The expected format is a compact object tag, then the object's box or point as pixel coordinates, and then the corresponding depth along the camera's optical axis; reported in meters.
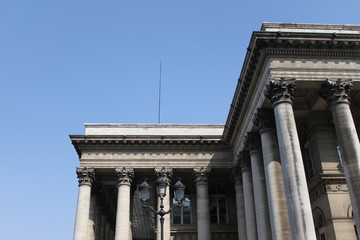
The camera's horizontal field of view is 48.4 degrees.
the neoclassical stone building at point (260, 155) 19.73
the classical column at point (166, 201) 29.56
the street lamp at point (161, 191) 15.41
